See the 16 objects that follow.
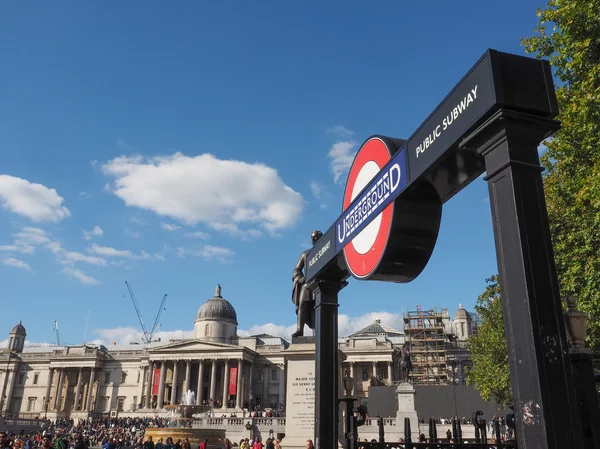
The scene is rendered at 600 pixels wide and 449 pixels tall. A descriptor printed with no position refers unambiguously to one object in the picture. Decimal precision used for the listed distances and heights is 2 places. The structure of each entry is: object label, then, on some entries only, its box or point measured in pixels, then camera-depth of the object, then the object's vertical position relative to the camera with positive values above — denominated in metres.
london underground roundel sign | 4.92 +1.98
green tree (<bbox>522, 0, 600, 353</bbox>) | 13.77 +7.22
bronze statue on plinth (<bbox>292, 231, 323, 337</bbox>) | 11.14 +2.25
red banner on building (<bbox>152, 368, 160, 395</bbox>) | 90.11 +3.41
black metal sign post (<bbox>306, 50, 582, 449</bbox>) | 2.90 +1.54
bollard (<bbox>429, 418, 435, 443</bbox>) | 9.68 -0.42
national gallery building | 87.75 +5.60
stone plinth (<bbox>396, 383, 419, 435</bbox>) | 33.50 +0.06
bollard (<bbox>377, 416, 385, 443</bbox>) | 8.20 -0.47
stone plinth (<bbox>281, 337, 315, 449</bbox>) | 13.91 +0.32
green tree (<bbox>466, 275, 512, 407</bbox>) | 31.03 +3.00
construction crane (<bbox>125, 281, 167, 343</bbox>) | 154.89 +18.78
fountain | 31.06 -1.93
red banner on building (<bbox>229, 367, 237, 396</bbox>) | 85.19 +3.18
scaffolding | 77.94 +8.56
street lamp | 77.01 +5.22
